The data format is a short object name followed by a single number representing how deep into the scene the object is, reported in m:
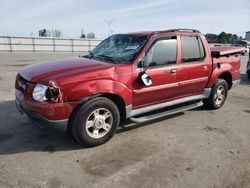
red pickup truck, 2.69
